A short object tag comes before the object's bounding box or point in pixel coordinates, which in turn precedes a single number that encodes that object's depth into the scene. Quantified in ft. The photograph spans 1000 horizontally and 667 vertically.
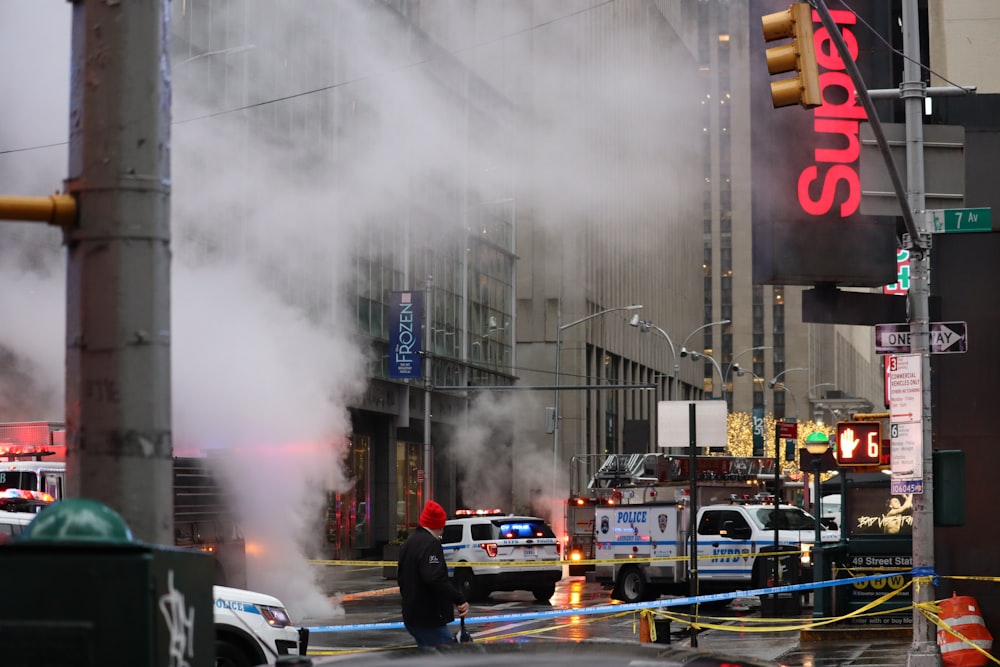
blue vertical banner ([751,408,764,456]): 159.92
